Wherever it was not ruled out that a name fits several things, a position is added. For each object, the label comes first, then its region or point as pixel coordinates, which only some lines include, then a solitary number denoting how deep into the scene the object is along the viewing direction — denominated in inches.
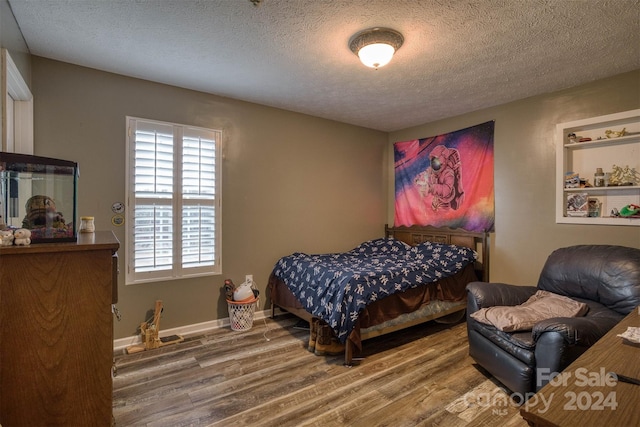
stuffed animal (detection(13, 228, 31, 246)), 45.8
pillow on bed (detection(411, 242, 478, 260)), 137.6
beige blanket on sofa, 84.1
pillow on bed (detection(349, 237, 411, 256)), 164.1
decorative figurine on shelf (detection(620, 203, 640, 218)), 105.9
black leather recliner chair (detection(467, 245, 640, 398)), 72.9
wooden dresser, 43.6
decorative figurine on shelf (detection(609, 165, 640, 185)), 106.4
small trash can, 127.9
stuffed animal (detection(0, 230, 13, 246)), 44.8
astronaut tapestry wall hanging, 146.6
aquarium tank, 50.9
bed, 102.0
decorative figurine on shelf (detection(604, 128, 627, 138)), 108.8
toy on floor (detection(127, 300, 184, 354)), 111.8
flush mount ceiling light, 83.2
